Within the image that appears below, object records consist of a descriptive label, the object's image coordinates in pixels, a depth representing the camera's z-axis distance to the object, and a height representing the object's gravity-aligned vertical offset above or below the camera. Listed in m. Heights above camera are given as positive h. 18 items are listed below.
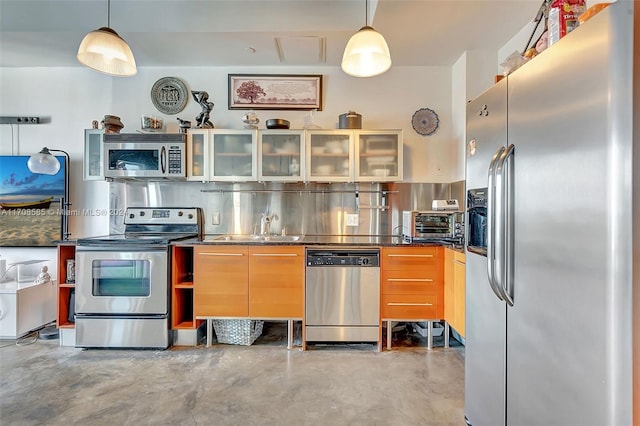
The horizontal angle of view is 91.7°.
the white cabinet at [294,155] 2.91 +0.54
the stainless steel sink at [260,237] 3.00 -0.25
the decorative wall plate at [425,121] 3.23 +0.95
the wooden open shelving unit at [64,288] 2.65 -0.66
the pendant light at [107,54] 1.87 +0.99
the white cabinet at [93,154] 2.97 +0.55
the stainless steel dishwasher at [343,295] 2.58 -0.68
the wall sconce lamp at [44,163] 2.83 +0.44
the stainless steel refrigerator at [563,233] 0.78 -0.06
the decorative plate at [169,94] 3.26 +1.24
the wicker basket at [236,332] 2.71 -1.05
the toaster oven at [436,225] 2.75 -0.11
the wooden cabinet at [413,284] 2.60 -0.58
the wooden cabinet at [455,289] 2.29 -0.59
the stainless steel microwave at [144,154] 2.89 +0.54
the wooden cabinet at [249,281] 2.62 -0.59
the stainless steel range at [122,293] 2.56 -0.67
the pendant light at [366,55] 1.77 +0.95
